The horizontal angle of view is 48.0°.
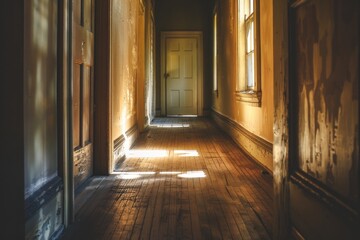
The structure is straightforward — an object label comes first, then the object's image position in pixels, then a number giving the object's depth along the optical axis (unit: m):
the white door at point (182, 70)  11.27
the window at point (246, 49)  4.49
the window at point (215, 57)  9.56
